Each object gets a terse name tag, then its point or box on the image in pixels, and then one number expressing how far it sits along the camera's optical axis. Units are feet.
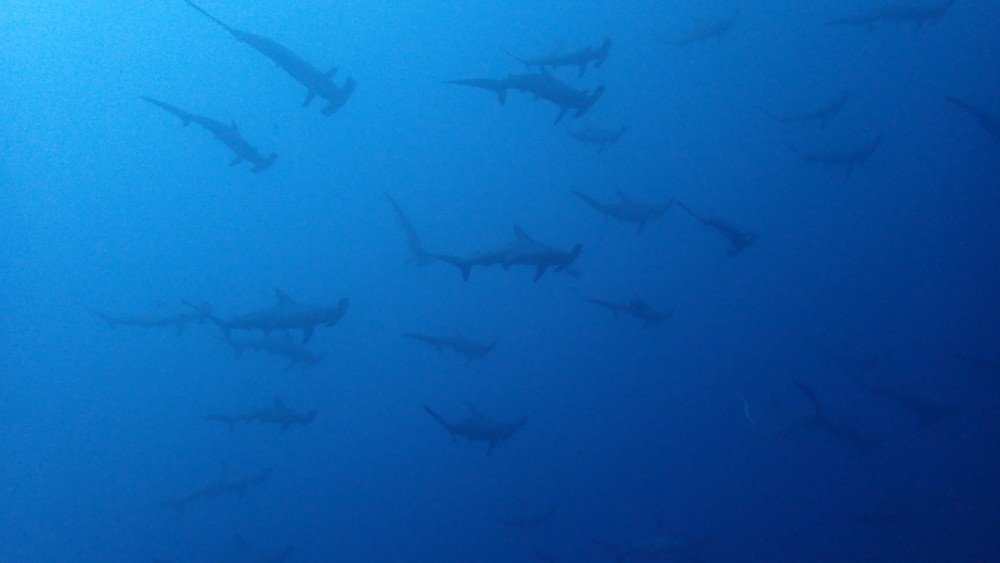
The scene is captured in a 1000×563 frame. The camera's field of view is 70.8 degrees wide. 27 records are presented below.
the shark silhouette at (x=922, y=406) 37.88
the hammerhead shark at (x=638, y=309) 32.78
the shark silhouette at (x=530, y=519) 37.22
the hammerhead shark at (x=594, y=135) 35.45
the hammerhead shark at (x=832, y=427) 34.22
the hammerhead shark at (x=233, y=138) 28.58
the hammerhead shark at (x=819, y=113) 35.91
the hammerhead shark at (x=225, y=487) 36.81
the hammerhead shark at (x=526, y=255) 22.90
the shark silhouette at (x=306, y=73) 25.91
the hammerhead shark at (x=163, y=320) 35.63
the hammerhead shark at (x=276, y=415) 34.06
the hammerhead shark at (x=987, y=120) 31.99
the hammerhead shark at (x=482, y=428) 26.71
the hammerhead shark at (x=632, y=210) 32.83
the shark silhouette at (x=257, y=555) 37.29
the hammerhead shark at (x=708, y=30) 38.32
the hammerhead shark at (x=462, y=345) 34.24
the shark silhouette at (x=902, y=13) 36.65
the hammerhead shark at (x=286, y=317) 23.73
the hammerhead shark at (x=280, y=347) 35.04
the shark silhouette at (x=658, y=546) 30.58
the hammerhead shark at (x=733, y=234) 26.61
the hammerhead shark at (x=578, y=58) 29.89
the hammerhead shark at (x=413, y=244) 36.99
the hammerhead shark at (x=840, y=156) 37.11
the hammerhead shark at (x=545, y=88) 24.48
